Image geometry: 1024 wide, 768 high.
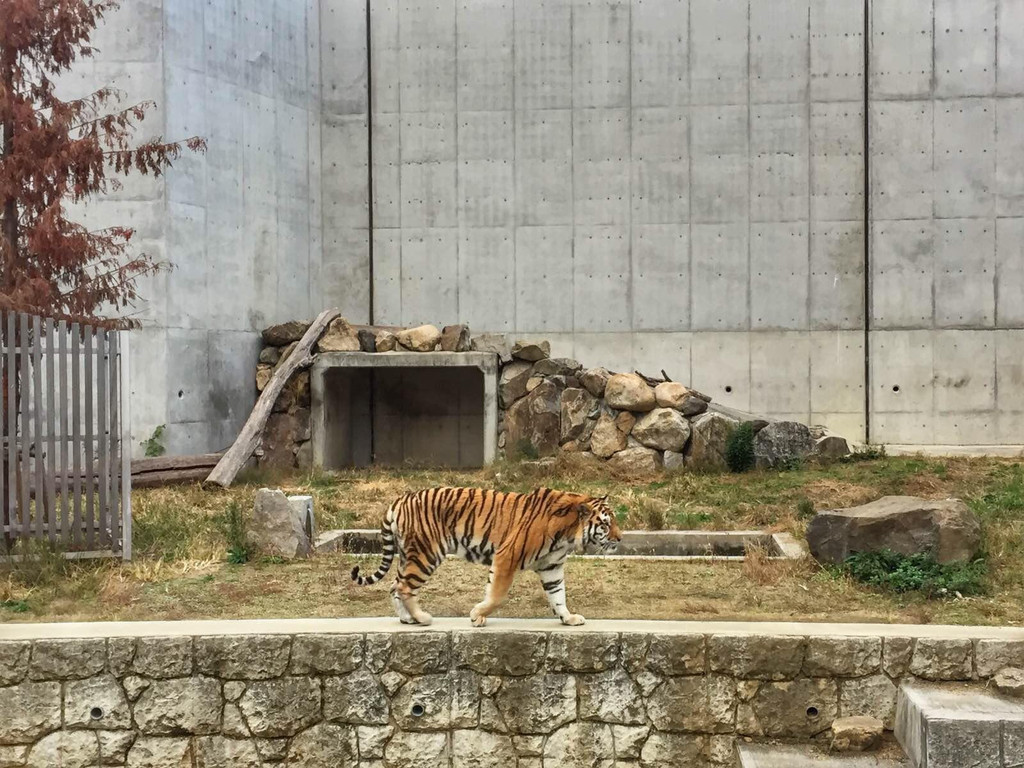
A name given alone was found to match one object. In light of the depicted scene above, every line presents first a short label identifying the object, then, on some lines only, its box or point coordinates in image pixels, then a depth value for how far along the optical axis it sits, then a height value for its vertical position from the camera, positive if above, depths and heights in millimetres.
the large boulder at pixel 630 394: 15414 -458
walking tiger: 6293 -1100
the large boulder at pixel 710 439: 14867 -1116
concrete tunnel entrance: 18141 -929
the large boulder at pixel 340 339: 16062 +415
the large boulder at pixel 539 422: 15742 -910
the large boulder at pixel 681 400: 15375 -544
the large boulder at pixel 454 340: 15938 +398
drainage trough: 10062 -1828
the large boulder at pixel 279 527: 9320 -1542
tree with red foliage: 9773 +1984
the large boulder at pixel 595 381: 15727 -255
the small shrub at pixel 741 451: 14500 -1255
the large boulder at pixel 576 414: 15648 -777
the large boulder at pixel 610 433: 15367 -1062
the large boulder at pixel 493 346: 16172 +308
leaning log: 13703 -724
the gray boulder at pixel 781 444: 14641 -1172
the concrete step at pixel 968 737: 5324 -2008
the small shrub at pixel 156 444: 14180 -1148
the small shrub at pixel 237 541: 9031 -1642
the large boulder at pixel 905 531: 8094 -1379
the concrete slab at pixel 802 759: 5715 -2320
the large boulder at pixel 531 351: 16156 +225
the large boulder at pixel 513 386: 16062 -344
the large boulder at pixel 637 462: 14969 -1477
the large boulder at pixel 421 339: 15906 +414
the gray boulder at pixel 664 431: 15062 -1003
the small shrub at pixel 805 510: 10934 -1618
